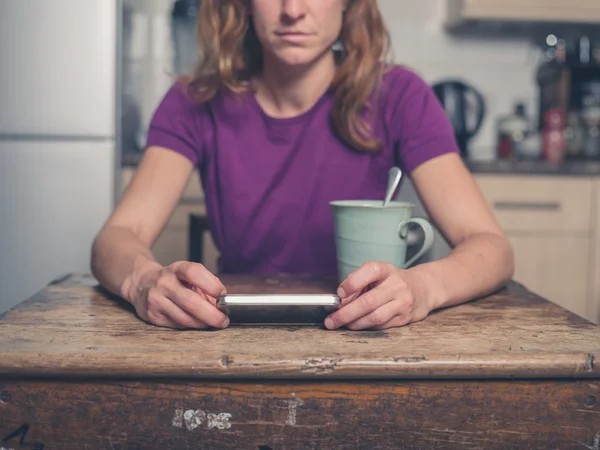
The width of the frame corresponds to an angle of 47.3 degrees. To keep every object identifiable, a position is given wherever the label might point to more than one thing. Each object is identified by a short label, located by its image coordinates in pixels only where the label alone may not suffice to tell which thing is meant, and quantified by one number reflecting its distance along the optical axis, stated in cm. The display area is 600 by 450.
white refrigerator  221
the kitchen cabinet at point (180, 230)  235
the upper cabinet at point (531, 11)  258
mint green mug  80
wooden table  61
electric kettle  257
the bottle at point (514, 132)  274
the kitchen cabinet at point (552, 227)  238
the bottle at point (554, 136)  262
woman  119
